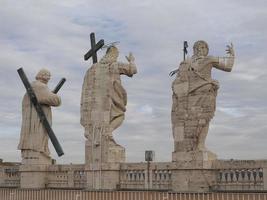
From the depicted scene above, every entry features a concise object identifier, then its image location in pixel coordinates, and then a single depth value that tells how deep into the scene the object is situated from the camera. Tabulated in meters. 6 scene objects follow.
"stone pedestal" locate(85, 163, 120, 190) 19.39
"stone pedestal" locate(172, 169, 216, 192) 16.73
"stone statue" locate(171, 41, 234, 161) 17.08
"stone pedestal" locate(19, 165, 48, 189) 22.09
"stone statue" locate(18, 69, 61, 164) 22.19
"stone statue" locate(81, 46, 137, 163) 19.84
